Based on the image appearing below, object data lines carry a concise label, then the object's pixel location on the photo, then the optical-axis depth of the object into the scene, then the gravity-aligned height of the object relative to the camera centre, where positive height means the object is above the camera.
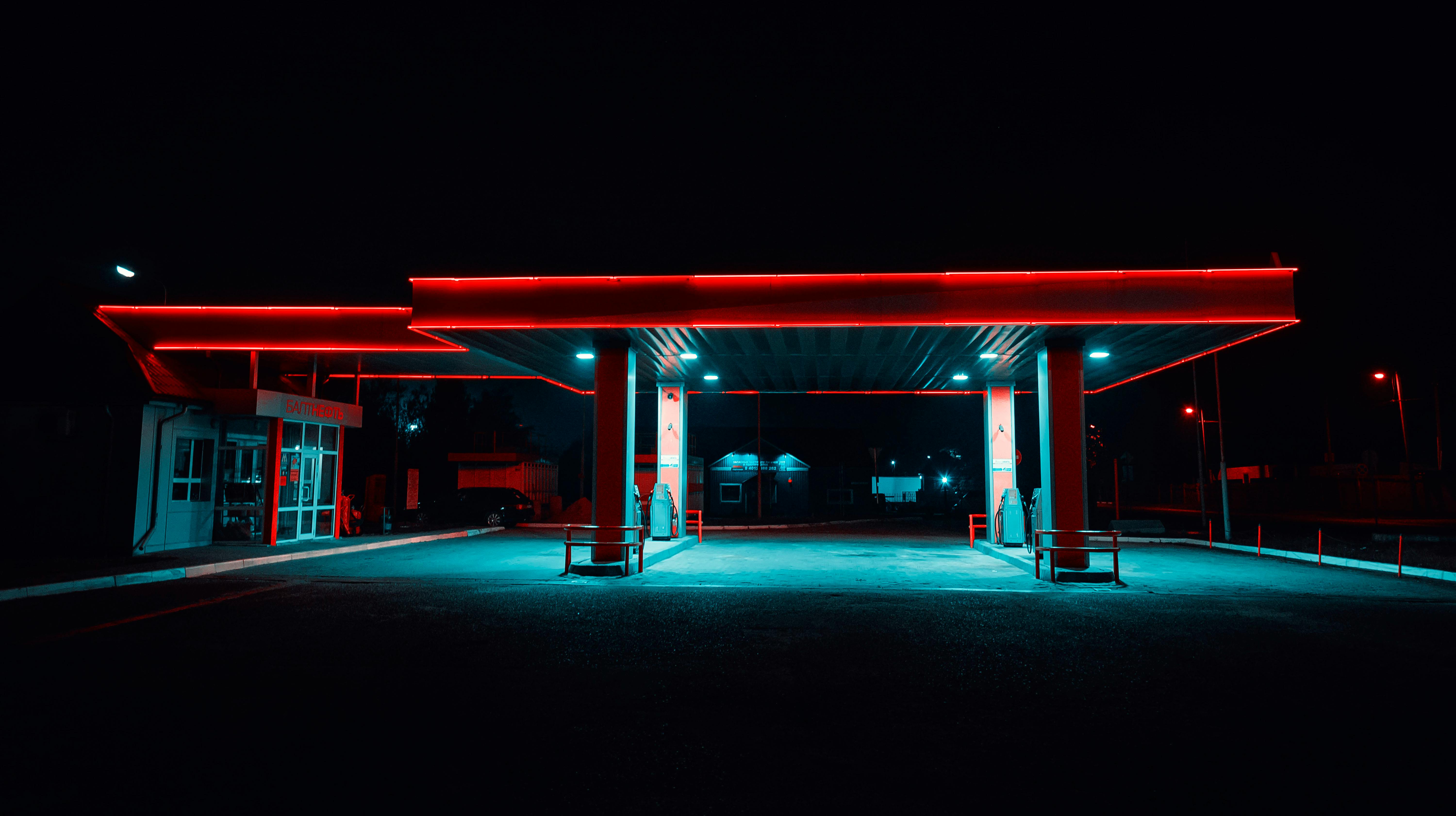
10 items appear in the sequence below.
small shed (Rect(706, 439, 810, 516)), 48.22 -0.30
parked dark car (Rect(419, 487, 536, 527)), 29.42 -1.21
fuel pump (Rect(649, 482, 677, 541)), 19.61 -0.92
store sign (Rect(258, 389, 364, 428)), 17.22 +1.67
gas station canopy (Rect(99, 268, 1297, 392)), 11.68 +2.73
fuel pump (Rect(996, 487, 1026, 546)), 18.12 -1.07
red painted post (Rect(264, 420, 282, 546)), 17.08 -0.17
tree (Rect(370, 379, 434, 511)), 52.25 +5.43
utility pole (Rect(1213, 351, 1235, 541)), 21.67 +0.17
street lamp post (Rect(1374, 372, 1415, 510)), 36.19 +1.70
